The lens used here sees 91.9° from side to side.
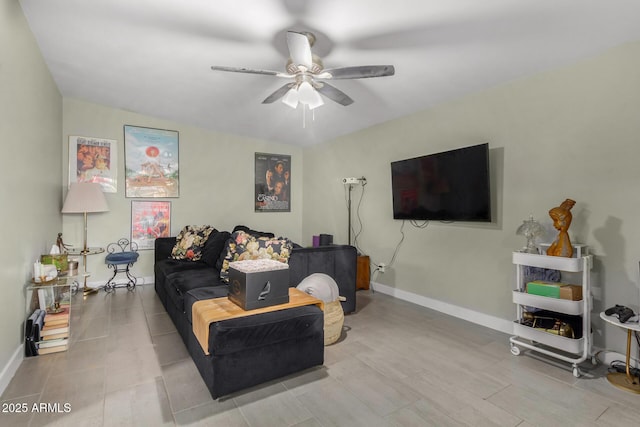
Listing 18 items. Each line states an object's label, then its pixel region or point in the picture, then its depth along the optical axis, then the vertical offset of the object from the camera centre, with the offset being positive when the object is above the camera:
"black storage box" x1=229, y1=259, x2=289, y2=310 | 2.04 -0.48
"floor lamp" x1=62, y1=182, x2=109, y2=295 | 3.86 +0.17
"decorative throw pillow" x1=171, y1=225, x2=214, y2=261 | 4.09 -0.39
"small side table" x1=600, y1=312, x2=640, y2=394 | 1.96 -1.12
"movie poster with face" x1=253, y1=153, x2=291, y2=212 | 5.69 +0.58
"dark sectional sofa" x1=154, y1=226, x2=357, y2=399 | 1.88 -0.84
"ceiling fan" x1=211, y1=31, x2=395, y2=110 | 2.07 +1.06
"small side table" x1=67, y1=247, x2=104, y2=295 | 3.89 -0.49
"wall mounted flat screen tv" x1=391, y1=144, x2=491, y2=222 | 2.96 +0.30
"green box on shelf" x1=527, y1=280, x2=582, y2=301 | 2.27 -0.58
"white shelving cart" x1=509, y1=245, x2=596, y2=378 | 2.25 -0.70
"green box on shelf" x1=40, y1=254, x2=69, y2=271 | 2.86 -0.43
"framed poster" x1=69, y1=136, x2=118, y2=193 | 4.27 +0.74
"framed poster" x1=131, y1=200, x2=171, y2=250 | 4.63 -0.11
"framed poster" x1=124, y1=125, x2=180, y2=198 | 4.59 +0.79
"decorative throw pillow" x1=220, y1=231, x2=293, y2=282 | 2.91 -0.34
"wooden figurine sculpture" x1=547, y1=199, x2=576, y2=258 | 2.32 -0.08
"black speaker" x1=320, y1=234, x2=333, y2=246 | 5.06 -0.43
